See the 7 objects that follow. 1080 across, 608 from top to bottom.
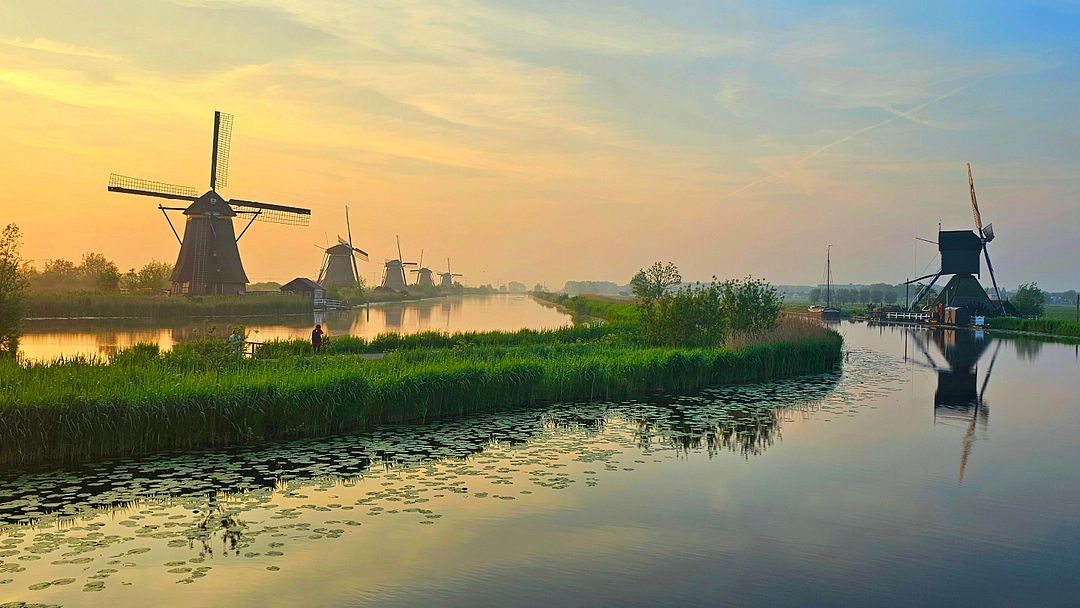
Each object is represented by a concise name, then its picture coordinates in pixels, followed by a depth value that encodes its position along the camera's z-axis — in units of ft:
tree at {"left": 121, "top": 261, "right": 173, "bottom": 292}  215.31
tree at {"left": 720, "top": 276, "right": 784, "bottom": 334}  99.04
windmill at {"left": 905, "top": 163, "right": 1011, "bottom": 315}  216.33
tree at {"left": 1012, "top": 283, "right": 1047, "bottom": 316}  226.38
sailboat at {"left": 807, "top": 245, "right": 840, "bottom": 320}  246.78
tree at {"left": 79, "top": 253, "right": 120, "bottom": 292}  282.97
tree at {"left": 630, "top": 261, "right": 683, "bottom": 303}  200.64
